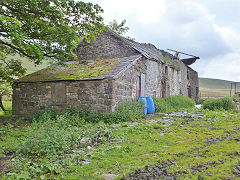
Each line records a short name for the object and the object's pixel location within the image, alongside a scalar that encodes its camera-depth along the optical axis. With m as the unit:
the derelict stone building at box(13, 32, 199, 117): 10.48
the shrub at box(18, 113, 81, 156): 4.99
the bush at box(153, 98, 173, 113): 13.63
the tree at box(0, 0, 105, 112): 9.47
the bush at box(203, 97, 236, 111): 14.38
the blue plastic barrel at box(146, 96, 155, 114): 12.59
